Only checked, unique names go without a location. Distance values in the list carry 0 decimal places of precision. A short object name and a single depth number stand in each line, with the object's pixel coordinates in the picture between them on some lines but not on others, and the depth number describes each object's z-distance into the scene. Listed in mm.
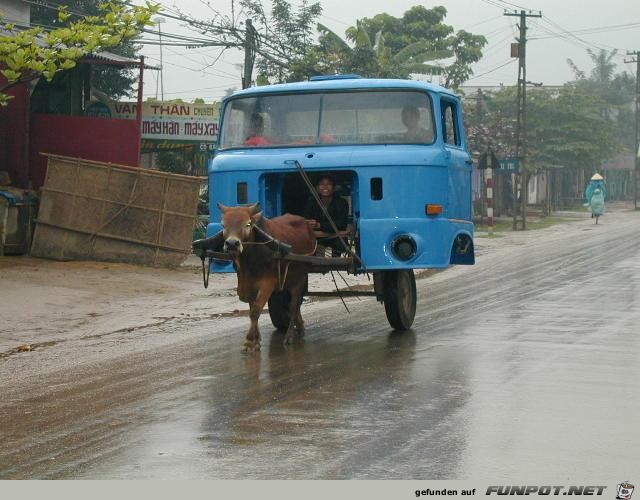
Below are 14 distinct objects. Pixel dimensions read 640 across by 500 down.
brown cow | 11141
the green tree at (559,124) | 60219
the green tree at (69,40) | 12445
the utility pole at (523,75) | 42062
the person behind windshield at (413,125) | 12969
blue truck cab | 12438
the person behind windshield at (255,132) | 13350
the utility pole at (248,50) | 31438
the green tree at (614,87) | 89812
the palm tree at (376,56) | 38906
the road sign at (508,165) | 45281
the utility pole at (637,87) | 69112
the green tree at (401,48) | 38906
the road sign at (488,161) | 35188
